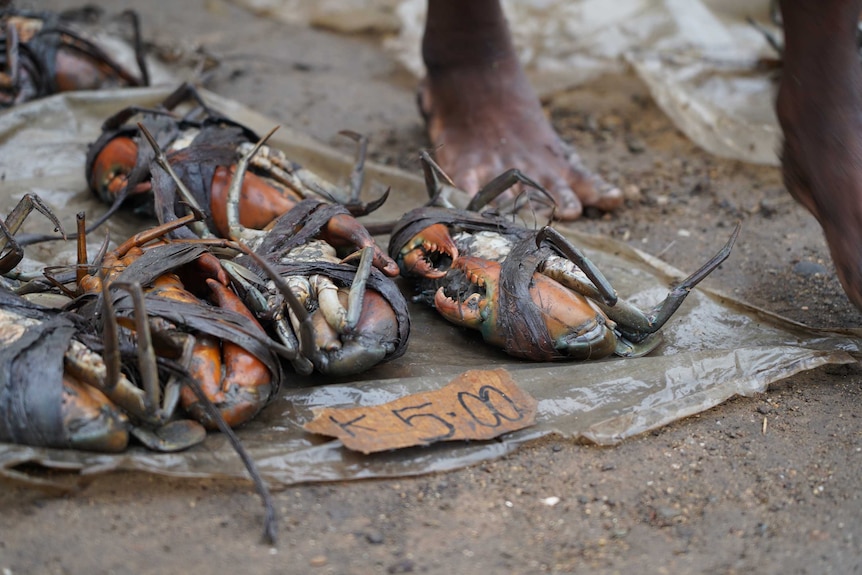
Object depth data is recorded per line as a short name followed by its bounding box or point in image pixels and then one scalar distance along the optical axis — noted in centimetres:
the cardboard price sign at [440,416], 217
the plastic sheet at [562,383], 216
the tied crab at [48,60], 252
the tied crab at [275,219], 221
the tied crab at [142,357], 214
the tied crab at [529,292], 223
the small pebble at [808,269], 236
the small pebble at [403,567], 212
